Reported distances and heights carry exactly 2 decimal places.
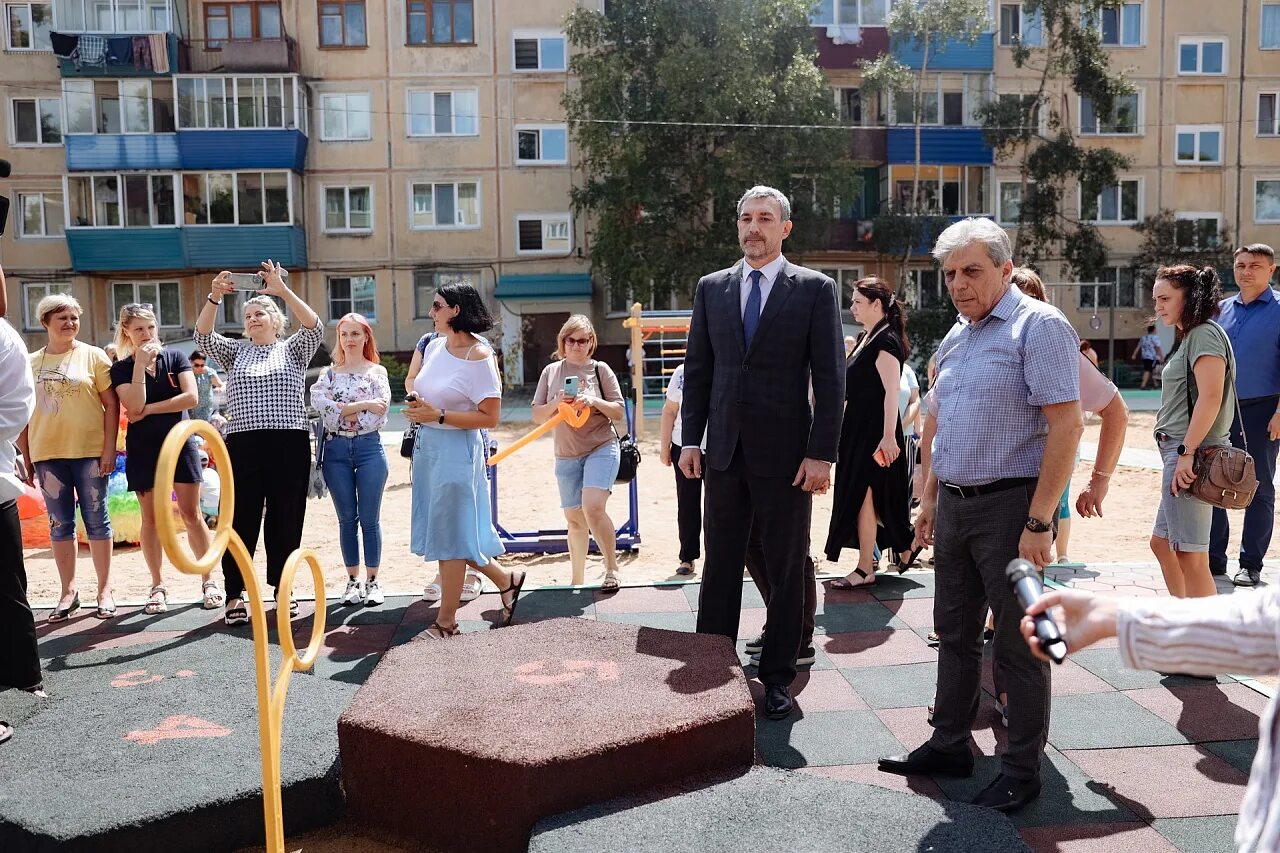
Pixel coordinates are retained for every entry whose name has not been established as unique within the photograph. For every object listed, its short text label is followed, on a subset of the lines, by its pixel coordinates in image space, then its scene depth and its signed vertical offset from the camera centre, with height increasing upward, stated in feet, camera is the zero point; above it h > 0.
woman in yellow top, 20.76 -2.28
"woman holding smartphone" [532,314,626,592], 22.85 -2.77
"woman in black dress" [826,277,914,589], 20.51 -2.83
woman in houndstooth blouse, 20.34 -2.24
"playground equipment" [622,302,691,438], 61.26 -1.18
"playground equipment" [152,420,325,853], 7.81 -2.29
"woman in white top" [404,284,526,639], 18.29 -2.00
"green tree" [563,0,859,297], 92.68 +14.99
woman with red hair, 21.91 -2.75
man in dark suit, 14.76 -1.46
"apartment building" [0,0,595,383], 101.35 +14.64
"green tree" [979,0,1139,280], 99.40 +15.05
